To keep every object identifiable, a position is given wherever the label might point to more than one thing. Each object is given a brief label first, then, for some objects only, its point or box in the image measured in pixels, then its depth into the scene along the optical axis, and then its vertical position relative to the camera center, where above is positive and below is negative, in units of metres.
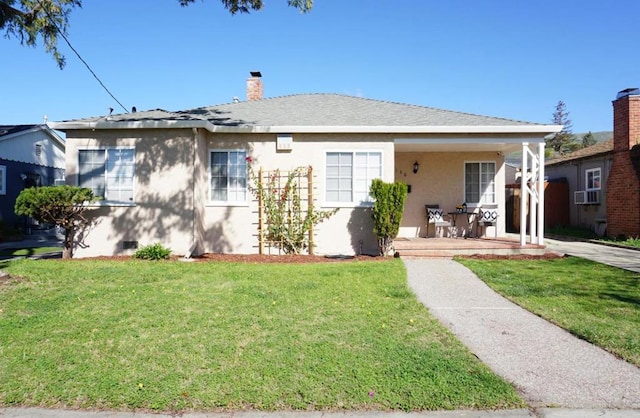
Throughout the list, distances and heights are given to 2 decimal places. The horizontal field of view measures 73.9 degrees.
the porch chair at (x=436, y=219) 12.43 -0.12
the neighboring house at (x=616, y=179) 13.77 +1.37
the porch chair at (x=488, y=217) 12.69 -0.05
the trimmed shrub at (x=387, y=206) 9.98 +0.20
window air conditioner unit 16.56 +0.77
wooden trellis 10.90 +0.51
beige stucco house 10.48 +1.35
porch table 13.22 -0.25
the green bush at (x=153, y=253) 9.89 -0.93
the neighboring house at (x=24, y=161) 18.48 +2.48
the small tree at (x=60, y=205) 9.38 +0.15
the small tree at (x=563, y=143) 63.22 +10.96
